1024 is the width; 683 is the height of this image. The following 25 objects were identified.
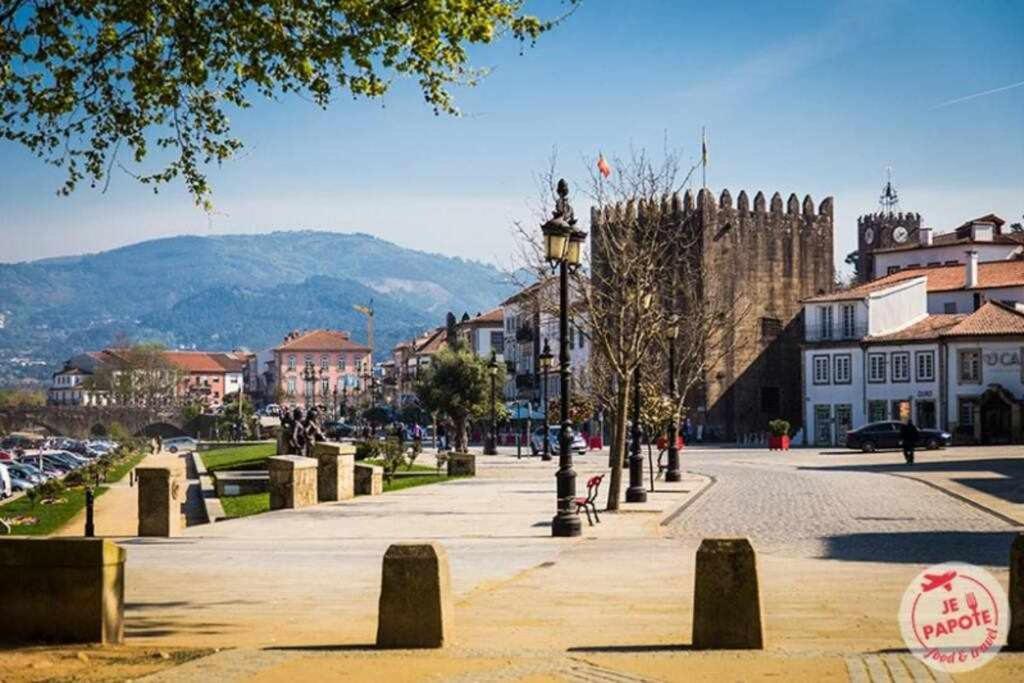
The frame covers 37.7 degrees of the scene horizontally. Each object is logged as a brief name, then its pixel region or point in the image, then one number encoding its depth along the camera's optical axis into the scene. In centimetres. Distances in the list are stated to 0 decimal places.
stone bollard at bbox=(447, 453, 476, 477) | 4672
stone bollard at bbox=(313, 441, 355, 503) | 3350
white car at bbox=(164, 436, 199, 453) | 11095
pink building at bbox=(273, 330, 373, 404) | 17780
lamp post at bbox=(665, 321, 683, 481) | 3891
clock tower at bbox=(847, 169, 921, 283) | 12750
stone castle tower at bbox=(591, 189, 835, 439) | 8425
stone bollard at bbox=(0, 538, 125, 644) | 1111
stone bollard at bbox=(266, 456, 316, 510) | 3064
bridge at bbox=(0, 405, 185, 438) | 15538
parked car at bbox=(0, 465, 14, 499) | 5012
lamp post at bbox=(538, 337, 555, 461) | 5141
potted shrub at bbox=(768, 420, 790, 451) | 6956
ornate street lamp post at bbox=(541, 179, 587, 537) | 2233
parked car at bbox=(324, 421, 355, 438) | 10100
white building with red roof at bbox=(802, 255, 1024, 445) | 7025
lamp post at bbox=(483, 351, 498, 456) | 6869
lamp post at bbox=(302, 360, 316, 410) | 11785
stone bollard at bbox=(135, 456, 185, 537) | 2441
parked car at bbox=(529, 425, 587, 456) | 6856
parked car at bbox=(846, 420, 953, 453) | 6203
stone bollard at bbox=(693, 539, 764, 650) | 1024
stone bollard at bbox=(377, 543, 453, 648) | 1055
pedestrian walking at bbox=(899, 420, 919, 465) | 4850
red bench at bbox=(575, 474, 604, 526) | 2401
